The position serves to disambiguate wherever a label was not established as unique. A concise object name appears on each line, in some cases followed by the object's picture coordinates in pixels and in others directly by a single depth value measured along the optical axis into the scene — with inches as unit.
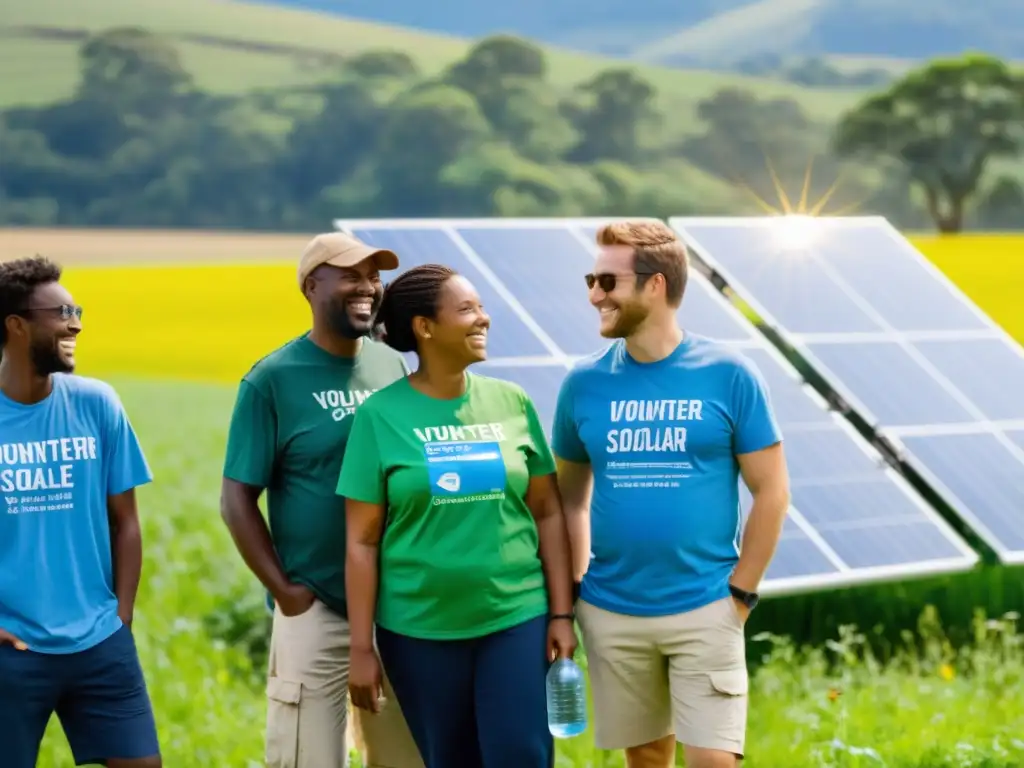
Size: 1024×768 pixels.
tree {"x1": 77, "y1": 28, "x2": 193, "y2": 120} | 2559.1
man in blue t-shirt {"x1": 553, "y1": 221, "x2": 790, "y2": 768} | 246.7
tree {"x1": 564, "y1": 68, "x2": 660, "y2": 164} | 2886.3
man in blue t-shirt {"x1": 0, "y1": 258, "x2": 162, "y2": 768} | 241.0
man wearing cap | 251.6
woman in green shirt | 238.1
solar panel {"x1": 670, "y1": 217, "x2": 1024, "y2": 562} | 410.3
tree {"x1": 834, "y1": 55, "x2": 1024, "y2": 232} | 2511.1
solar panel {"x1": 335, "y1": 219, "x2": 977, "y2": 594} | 367.6
